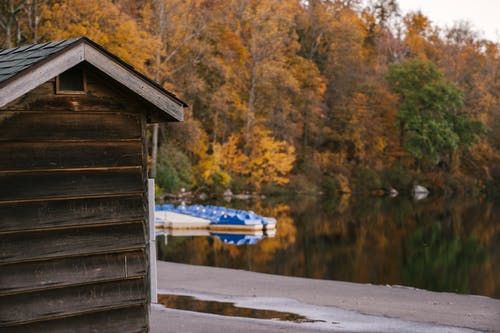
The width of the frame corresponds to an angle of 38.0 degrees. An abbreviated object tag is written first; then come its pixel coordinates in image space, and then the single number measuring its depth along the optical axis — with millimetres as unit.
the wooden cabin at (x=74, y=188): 6195
